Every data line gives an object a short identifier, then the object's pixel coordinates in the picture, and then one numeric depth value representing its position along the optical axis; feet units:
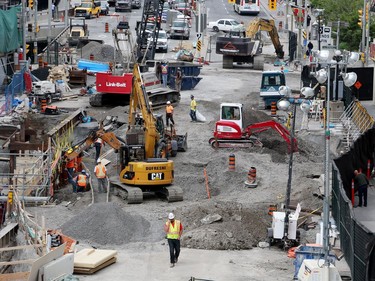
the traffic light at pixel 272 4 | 290.15
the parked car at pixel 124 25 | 220.27
